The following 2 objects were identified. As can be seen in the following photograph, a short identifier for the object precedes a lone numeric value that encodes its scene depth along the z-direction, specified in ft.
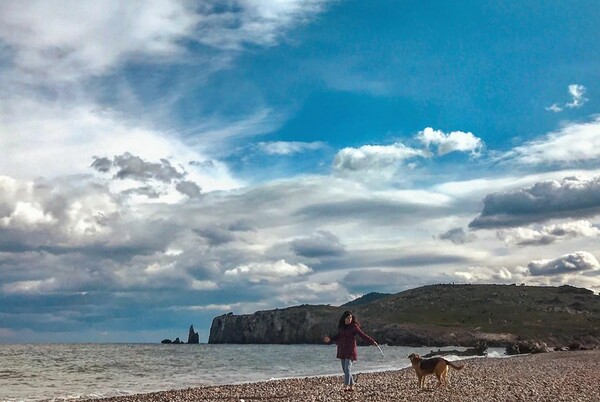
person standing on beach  76.48
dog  82.89
